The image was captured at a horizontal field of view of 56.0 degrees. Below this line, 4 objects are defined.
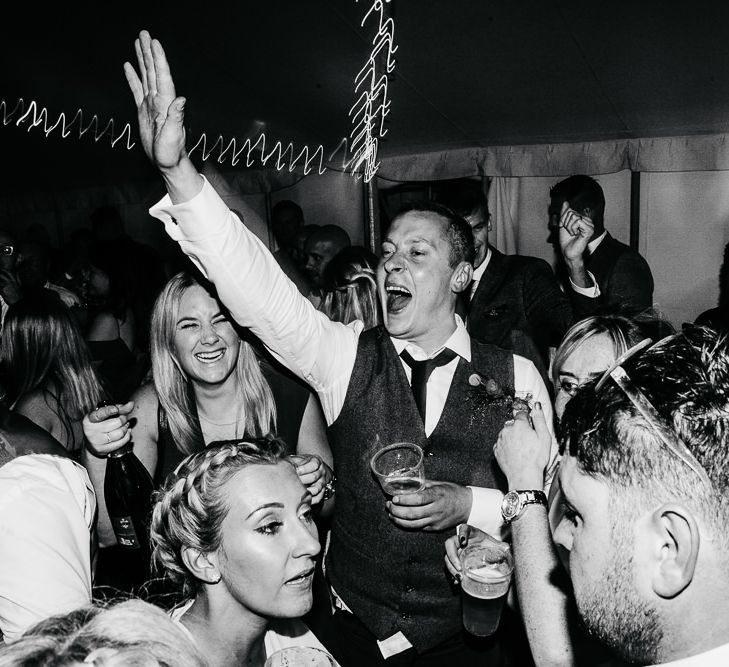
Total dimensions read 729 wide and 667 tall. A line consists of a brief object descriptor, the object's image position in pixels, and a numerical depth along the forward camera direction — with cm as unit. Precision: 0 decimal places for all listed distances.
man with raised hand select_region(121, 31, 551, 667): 188
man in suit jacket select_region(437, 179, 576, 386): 345
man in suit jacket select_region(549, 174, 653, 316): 339
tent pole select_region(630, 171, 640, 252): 631
